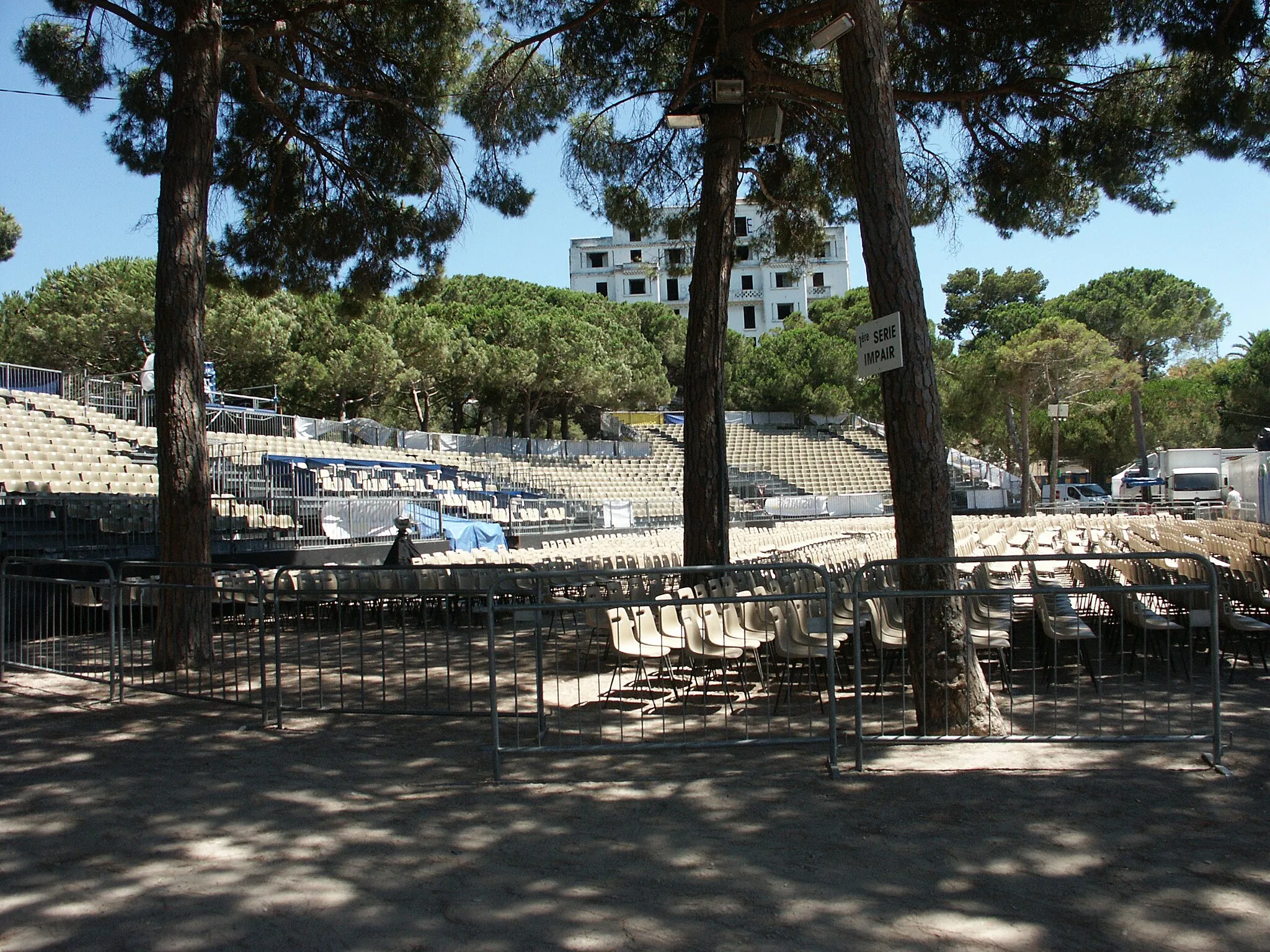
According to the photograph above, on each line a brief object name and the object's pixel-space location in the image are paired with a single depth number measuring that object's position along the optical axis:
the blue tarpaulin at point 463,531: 19.34
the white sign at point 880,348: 5.51
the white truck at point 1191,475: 33.69
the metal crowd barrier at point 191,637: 7.04
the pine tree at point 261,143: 8.84
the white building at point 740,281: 79.88
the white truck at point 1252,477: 20.48
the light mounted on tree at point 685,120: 9.19
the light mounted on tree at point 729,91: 8.54
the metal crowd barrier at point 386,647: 6.55
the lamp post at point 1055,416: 35.53
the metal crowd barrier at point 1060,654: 5.01
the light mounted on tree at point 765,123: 8.94
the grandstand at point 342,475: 16.08
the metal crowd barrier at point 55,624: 7.93
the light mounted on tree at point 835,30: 5.74
